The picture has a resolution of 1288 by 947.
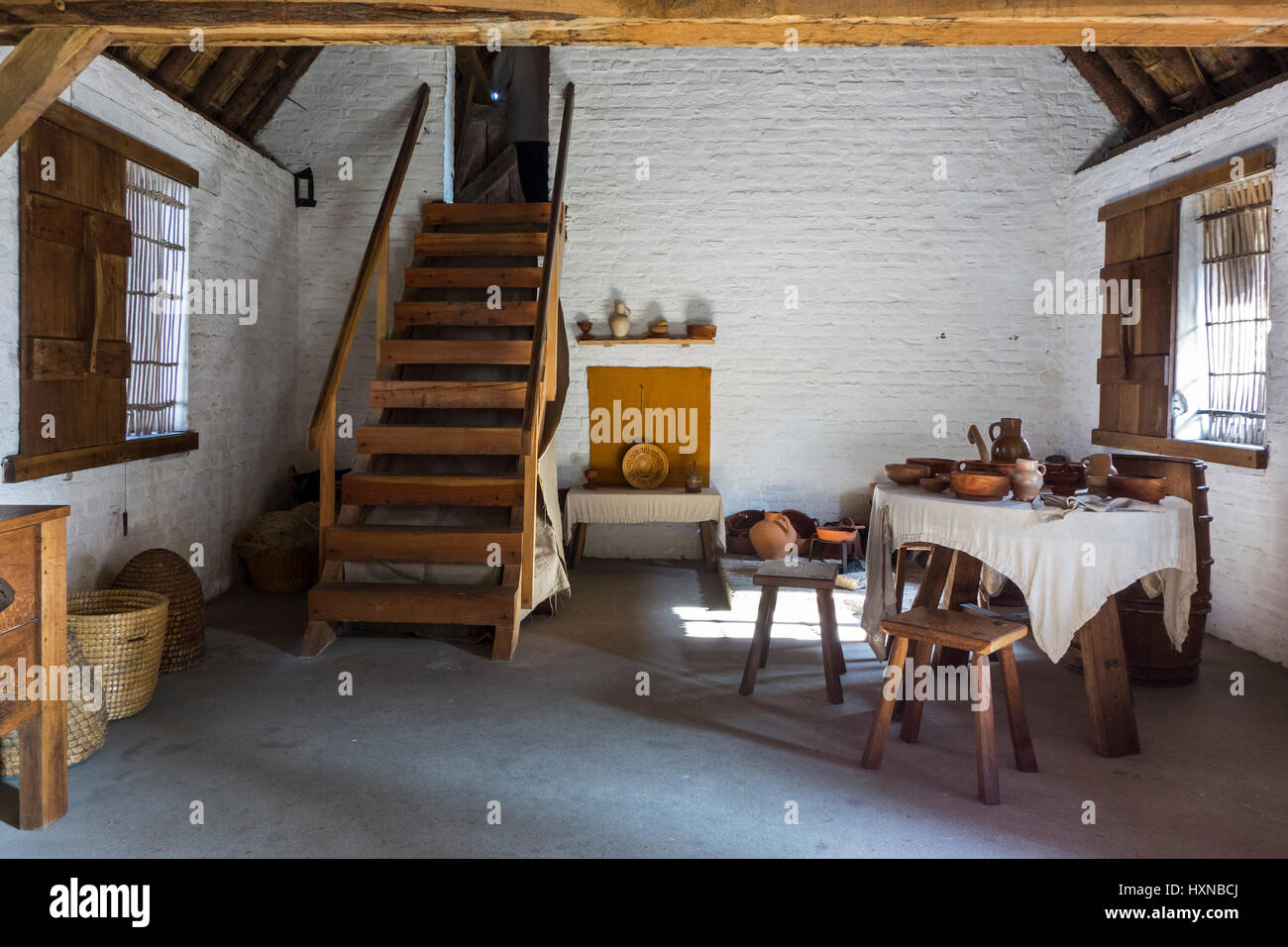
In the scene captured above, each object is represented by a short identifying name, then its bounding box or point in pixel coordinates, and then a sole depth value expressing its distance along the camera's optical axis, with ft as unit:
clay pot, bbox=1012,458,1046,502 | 12.03
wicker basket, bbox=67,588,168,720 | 12.28
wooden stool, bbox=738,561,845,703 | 13.70
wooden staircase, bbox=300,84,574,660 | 15.83
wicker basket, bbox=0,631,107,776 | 10.65
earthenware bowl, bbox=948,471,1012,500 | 11.98
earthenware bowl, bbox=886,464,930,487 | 13.29
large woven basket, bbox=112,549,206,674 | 14.80
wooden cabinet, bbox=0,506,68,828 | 9.04
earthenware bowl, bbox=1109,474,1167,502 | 12.28
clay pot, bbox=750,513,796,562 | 22.44
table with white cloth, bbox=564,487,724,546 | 23.70
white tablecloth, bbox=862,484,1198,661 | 11.11
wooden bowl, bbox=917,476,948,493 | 12.73
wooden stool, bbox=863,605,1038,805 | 10.61
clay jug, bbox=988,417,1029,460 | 13.42
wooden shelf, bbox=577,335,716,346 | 24.80
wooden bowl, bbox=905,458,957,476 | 14.05
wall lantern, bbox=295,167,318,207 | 23.81
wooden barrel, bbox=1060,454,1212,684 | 14.21
